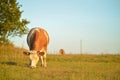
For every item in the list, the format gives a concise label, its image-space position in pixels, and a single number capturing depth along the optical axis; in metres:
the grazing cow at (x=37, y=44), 14.56
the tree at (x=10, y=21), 30.25
